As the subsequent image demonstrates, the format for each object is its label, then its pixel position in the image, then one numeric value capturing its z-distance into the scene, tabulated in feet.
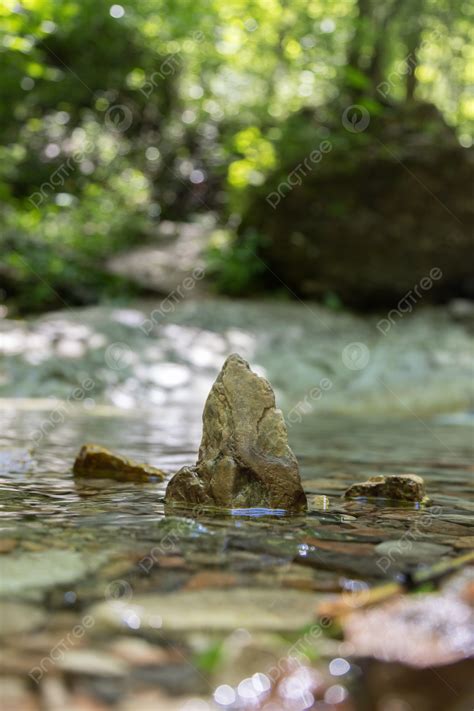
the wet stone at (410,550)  5.63
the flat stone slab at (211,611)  4.13
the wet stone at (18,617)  3.96
